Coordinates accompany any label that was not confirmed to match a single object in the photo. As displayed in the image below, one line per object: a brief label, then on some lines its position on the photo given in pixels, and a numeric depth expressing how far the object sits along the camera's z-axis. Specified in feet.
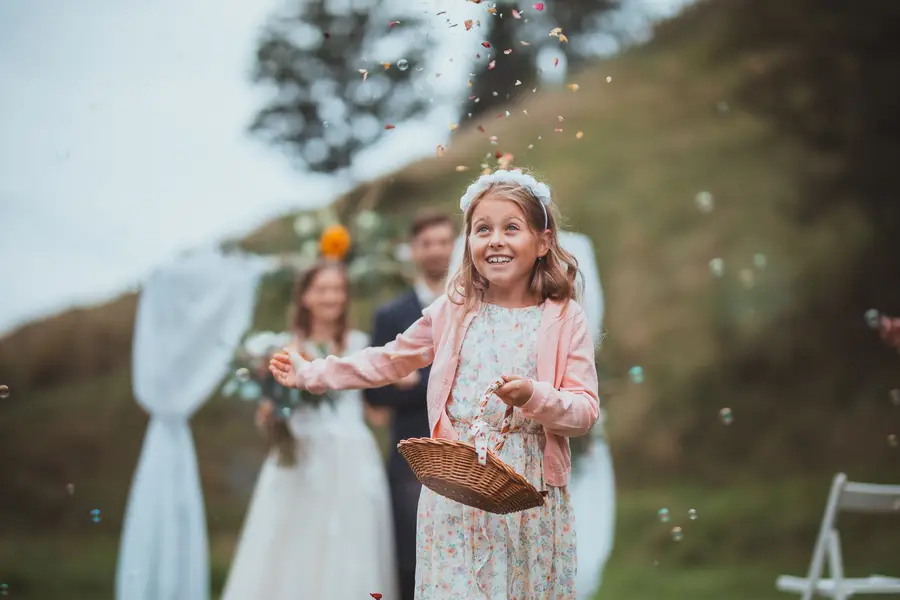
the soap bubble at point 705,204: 32.09
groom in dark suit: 13.92
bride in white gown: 14.94
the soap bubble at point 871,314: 27.95
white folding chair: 13.79
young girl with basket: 7.81
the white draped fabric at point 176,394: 16.29
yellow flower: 17.21
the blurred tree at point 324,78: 28.45
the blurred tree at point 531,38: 25.08
